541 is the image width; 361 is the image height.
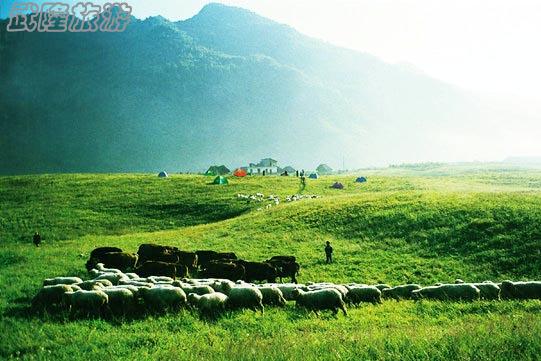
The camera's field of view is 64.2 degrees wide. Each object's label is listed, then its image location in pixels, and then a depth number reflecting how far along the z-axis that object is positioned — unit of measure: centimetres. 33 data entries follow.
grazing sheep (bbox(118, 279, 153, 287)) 1661
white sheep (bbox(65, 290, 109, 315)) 1385
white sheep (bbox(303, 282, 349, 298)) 1695
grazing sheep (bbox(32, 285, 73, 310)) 1473
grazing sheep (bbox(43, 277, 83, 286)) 1767
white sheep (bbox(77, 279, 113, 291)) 1594
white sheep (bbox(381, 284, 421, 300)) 1888
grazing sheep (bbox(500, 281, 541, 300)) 1795
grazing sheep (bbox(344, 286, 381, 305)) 1762
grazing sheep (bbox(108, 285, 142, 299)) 1487
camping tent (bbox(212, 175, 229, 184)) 8388
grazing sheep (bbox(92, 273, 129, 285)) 1893
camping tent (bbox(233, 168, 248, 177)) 10675
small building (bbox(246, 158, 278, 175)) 16612
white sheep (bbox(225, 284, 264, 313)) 1494
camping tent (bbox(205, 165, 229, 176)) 11300
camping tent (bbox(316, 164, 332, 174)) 18696
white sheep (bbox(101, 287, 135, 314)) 1425
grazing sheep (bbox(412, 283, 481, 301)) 1772
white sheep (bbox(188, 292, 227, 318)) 1399
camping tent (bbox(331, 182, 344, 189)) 8094
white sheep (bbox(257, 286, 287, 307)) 1605
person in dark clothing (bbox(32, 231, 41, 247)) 4266
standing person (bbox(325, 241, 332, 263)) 3011
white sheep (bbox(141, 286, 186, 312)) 1461
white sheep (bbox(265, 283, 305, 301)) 1733
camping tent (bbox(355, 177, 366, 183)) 8896
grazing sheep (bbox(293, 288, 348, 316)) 1516
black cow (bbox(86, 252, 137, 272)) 2614
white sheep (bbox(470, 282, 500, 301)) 1800
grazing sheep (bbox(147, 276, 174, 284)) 1872
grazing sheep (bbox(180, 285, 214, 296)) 1584
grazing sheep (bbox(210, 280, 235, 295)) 1661
